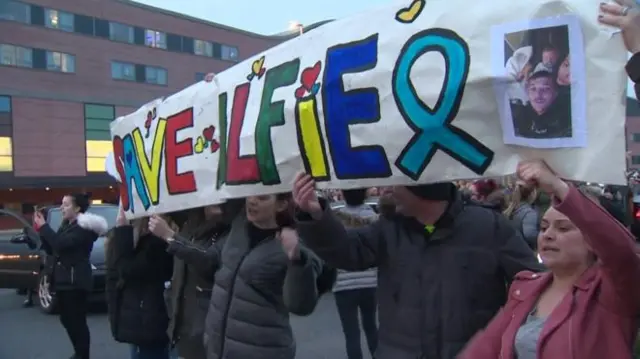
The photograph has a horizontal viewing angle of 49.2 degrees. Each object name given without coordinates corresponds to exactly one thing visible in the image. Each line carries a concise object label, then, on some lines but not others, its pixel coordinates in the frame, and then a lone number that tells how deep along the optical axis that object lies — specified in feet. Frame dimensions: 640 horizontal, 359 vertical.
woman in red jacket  7.50
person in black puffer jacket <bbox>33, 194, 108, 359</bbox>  21.59
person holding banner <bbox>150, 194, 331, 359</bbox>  11.40
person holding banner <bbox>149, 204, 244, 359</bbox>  14.02
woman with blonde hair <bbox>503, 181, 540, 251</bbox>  21.58
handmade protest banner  7.38
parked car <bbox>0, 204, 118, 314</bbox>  34.35
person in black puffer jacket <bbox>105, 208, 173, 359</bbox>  16.16
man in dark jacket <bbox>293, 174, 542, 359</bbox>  9.21
